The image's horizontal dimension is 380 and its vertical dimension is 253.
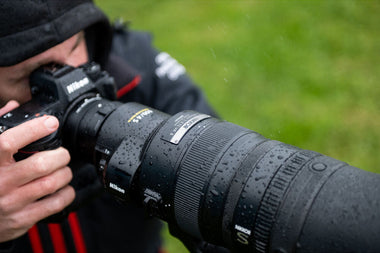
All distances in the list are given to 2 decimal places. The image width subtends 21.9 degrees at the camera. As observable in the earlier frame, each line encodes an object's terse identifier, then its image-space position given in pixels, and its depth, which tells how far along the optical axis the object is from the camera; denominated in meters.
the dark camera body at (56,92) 1.03
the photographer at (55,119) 1.02
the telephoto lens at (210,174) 0.89
